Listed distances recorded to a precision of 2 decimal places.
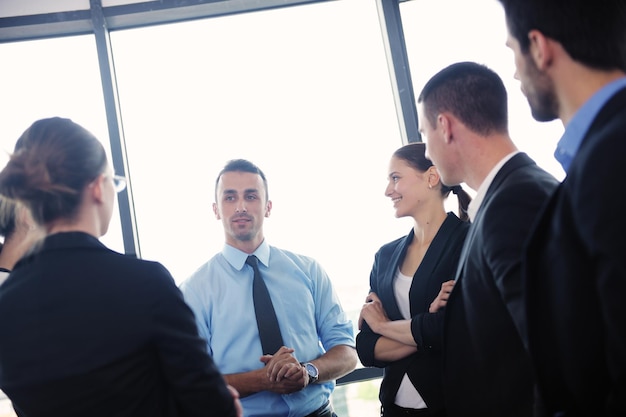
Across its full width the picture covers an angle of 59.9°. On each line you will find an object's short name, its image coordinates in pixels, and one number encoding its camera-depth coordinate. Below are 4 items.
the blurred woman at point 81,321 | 1.17
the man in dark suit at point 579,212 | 0.86
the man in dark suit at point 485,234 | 1.30
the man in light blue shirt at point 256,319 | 2.30
